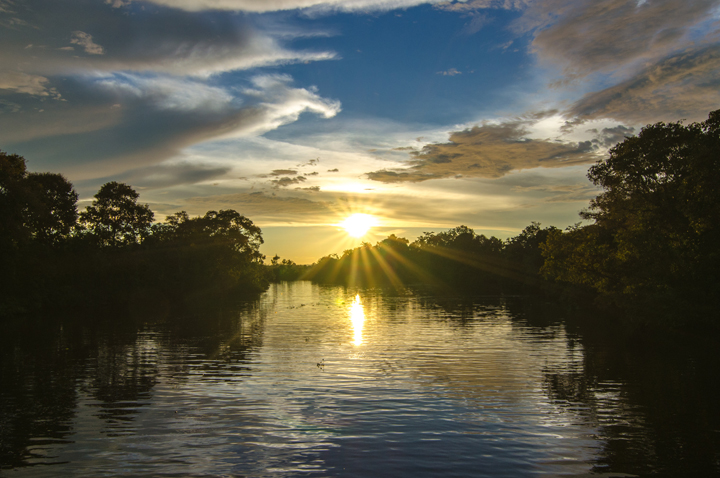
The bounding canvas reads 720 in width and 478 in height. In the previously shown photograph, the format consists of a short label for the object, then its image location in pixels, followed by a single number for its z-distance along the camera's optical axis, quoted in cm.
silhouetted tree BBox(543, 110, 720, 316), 3444
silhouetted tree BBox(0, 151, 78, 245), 5128
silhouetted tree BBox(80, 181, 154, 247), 8794
